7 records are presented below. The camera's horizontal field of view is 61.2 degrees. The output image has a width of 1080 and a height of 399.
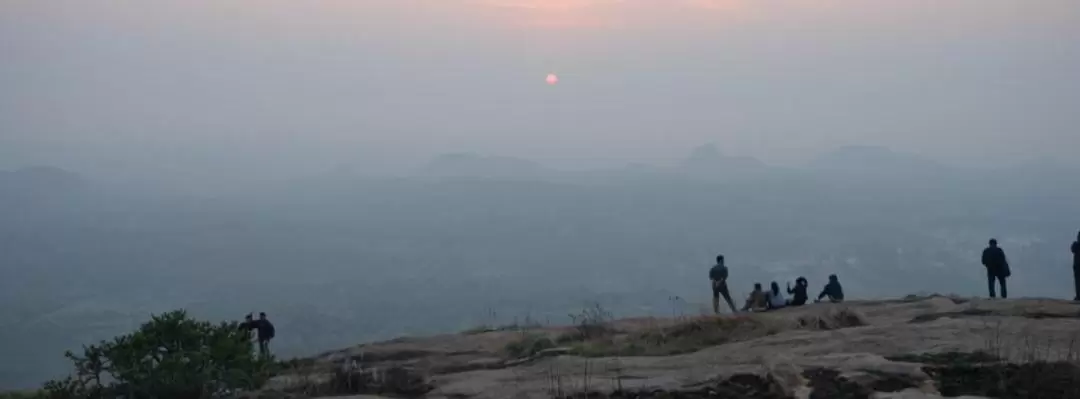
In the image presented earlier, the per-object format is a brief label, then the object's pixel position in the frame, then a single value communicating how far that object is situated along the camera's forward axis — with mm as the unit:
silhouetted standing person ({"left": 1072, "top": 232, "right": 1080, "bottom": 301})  19766
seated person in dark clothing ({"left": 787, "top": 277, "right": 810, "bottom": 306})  21531
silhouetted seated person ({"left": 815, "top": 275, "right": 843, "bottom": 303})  22344
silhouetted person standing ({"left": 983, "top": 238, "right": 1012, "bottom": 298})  21047
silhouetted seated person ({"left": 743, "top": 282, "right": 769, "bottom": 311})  21125
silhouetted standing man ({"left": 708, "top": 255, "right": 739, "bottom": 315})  21844
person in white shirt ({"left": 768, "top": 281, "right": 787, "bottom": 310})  20906
